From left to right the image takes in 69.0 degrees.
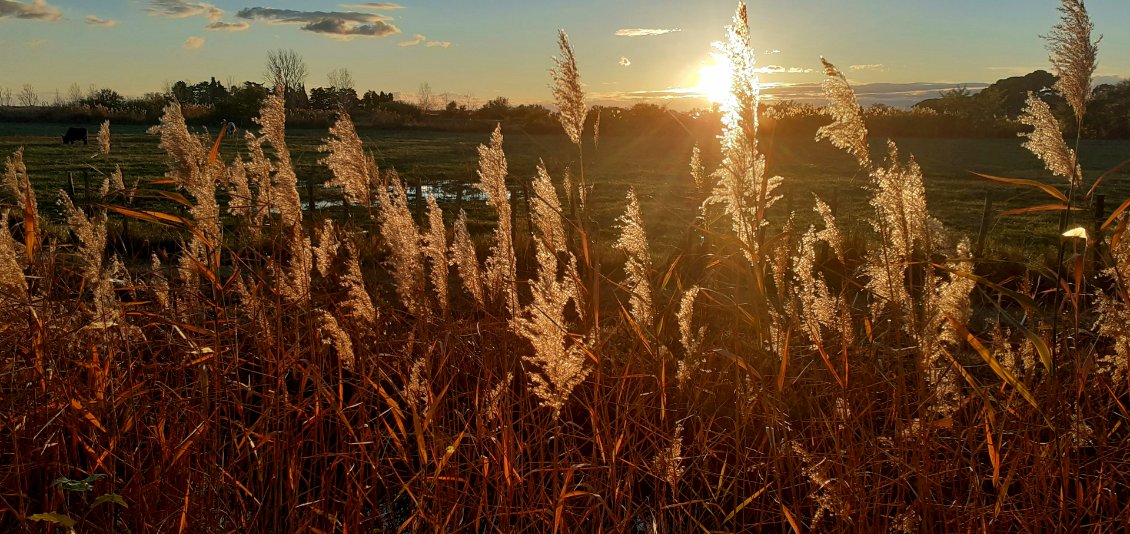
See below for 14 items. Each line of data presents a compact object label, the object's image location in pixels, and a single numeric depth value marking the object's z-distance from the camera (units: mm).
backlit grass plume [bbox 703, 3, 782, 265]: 2096
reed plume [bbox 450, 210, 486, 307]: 3182
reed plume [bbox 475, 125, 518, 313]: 2889
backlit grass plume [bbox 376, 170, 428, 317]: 3186
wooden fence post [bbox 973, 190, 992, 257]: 14961
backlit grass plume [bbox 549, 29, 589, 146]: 2660
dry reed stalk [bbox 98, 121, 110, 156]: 3814
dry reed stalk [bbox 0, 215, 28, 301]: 3262
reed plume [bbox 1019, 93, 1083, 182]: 2600
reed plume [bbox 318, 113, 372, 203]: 3195
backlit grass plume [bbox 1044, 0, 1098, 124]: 2510
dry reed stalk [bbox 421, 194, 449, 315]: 3166
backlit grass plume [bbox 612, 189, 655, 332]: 2695
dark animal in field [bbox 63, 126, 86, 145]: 40125
